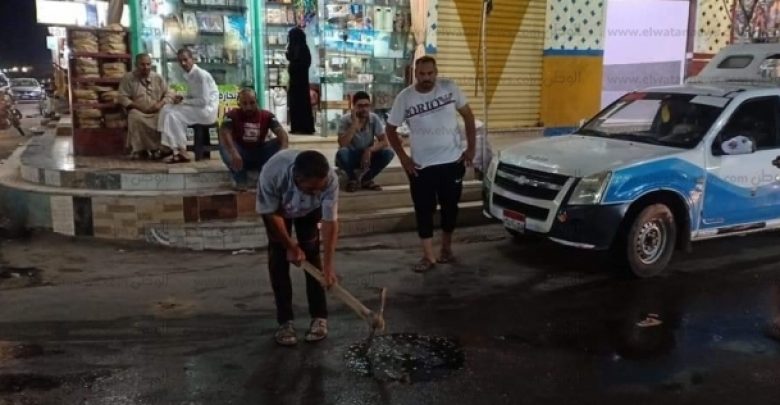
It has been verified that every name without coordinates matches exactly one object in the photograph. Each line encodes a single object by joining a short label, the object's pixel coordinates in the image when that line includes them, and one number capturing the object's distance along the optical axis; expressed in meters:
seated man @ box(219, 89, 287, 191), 7.36
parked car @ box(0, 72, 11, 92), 19.71
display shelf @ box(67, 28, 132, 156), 8.59
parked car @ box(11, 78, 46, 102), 33.73
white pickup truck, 6.14
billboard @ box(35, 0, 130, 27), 15.25
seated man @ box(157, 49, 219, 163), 8.47
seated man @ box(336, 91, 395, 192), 7.97
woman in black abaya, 10.57
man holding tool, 4.16
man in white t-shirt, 6.39
